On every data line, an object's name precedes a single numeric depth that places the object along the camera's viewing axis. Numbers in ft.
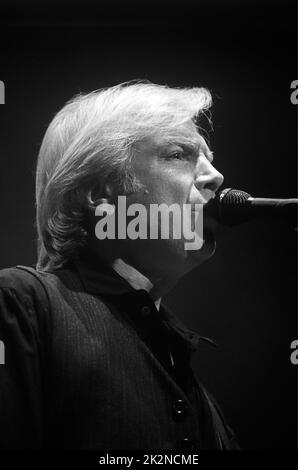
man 7.39
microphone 7.49
